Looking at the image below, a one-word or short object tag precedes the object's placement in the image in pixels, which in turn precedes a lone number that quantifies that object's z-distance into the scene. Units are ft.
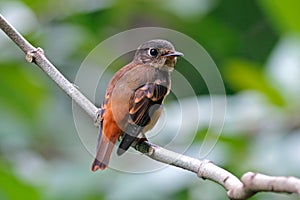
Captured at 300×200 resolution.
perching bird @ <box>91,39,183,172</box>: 18.76
